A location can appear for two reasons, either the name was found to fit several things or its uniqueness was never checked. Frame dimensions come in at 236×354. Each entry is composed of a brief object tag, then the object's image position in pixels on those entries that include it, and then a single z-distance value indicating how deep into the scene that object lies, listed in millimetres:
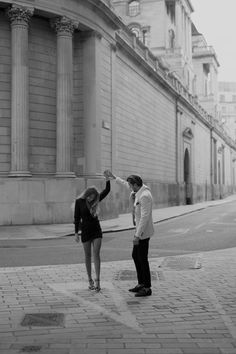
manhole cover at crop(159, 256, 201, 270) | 10273
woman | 7938
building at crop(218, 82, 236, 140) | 134375
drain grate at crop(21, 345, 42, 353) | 4988
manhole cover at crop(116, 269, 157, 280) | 8984
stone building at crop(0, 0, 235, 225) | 21641
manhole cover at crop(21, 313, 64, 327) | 5996
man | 7535
